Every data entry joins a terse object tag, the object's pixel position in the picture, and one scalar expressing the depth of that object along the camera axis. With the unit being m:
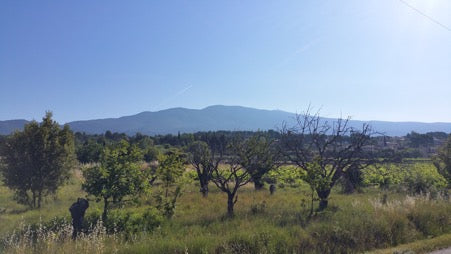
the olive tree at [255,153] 13.78
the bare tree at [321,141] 12.56
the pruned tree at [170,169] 12.94
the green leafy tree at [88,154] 34.47
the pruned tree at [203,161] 15.73
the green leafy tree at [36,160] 14.48
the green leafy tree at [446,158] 19.28
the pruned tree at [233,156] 11.18
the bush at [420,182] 16.75
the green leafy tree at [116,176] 10.04
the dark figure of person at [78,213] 9.41
